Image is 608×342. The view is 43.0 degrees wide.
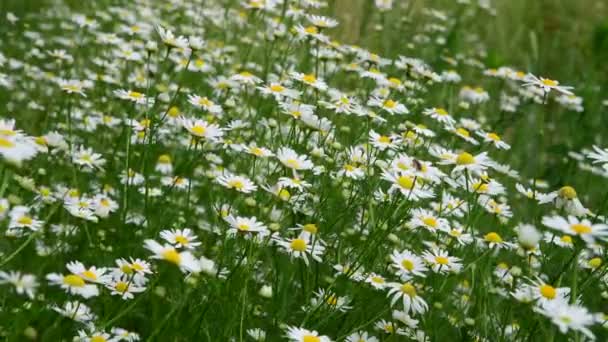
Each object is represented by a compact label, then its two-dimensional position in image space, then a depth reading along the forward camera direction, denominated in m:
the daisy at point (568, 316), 1.65
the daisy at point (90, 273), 1.98
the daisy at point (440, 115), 3.07
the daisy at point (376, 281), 2.16
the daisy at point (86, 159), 2.73
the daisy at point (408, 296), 2.10
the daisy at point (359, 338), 2.23
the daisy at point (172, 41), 2.65
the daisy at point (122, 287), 2.02
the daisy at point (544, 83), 2.64
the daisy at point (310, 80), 2.77
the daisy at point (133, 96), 2.88
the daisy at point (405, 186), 2.26
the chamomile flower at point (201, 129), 2.33
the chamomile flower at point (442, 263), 2.34
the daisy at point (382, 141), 2.54
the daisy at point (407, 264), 2.17
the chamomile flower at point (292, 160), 2.36
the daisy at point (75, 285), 1.89
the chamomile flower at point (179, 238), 2.13
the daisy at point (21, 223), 2.21
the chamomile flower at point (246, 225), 2.12
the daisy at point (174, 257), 1.77
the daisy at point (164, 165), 3.06
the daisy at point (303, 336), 1.96
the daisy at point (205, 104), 2.82
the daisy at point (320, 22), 3.22
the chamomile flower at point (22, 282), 1.63
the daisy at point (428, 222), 2.44
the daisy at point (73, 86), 2.79
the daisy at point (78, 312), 2.00
